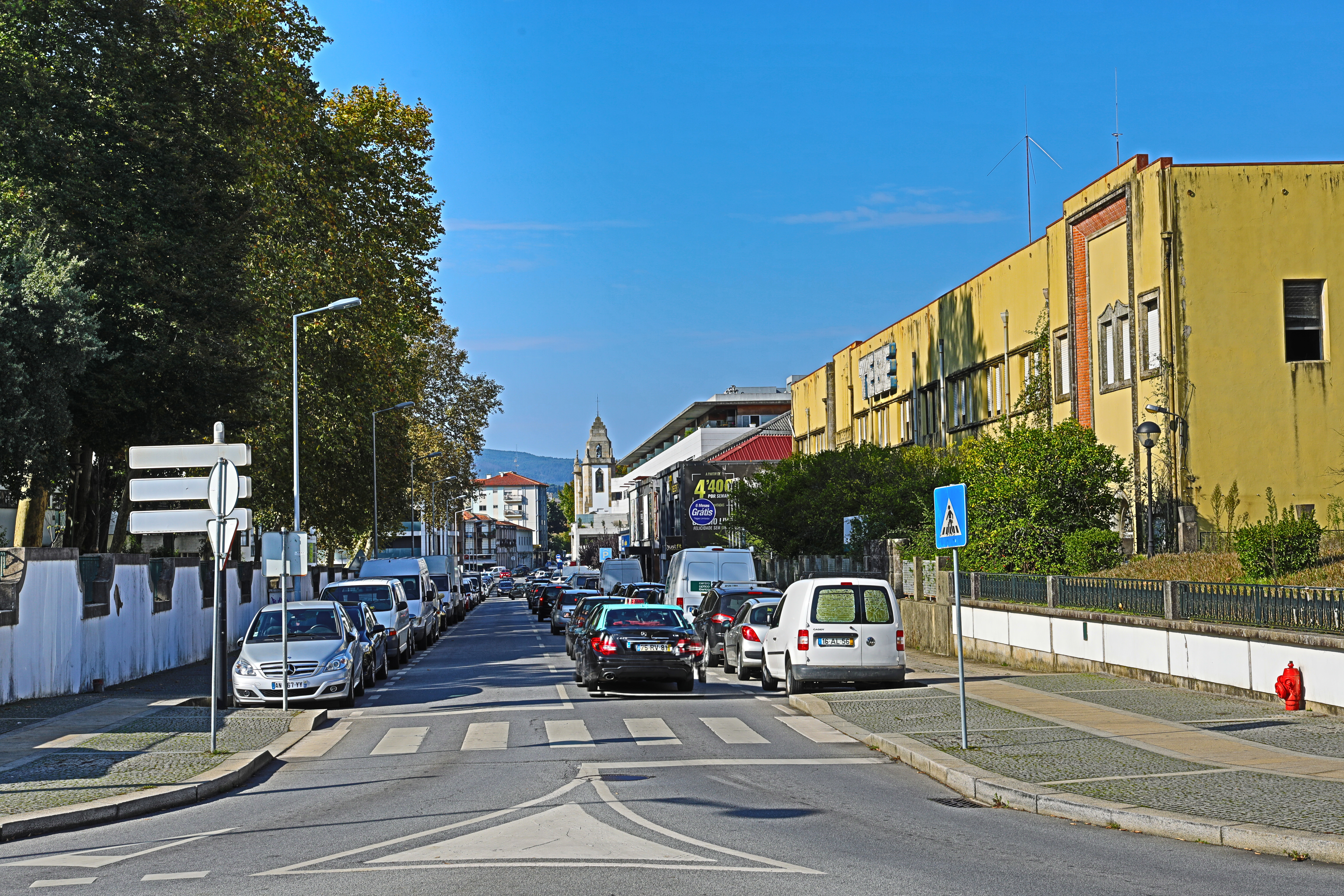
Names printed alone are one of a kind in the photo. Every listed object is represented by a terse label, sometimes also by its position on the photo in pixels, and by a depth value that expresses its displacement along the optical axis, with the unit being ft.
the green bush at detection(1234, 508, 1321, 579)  68.54
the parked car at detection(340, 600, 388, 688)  82.07
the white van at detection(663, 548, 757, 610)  112.57
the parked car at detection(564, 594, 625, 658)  97.35
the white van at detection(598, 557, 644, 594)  161.89
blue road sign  47.57
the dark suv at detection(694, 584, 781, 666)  90.84
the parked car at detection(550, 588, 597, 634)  137.80
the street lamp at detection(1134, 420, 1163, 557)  86.63
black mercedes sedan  69.21
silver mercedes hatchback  67.87
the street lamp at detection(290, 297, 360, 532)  114.52
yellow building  98.84
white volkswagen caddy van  67.92
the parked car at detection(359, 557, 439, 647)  127.85
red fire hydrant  52.34
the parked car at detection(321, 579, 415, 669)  103.30
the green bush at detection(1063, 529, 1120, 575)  91.04
